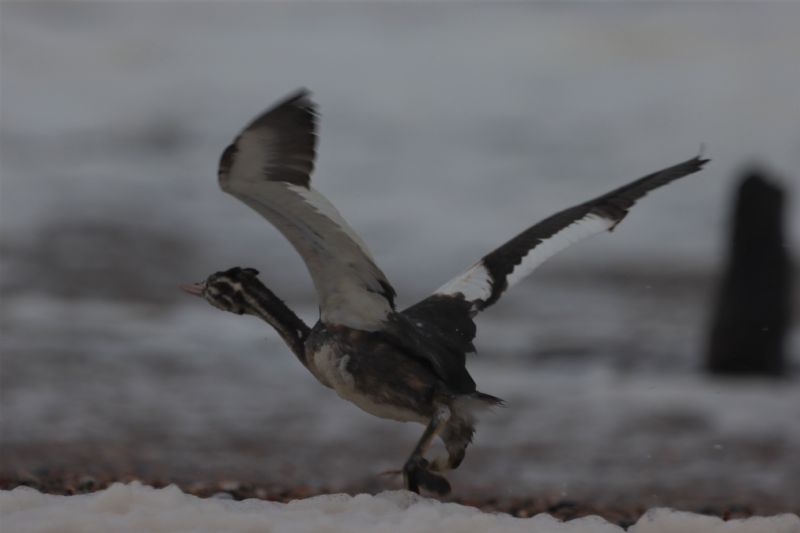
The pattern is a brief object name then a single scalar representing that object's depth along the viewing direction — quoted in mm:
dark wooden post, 25422
